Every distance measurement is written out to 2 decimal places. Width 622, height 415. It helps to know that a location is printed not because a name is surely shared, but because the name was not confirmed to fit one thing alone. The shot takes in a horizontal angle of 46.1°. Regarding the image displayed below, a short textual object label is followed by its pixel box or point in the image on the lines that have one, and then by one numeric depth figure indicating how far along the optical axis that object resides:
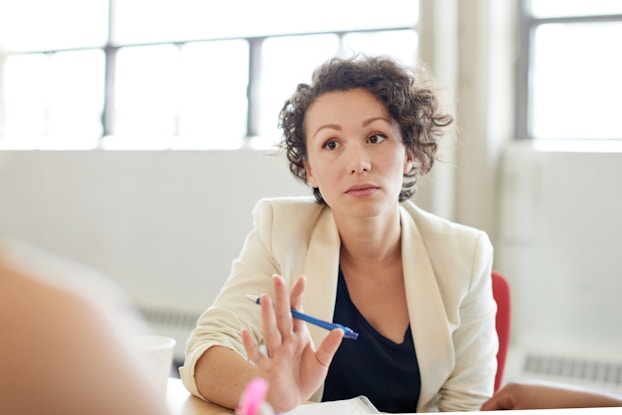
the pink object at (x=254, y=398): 0.63
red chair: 1.78
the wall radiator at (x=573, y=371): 3.14
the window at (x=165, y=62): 4.27
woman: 1.61
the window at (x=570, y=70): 3.45
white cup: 1.14
